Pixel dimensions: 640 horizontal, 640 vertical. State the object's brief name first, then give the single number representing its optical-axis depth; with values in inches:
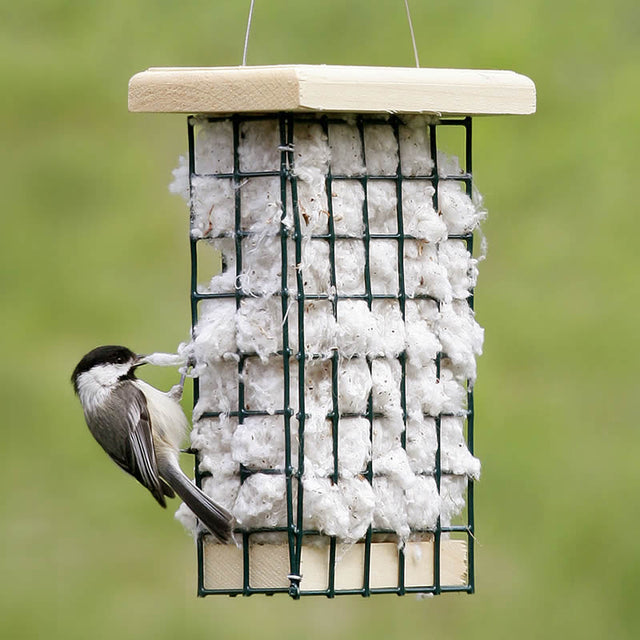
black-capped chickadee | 306.8
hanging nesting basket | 280.2
